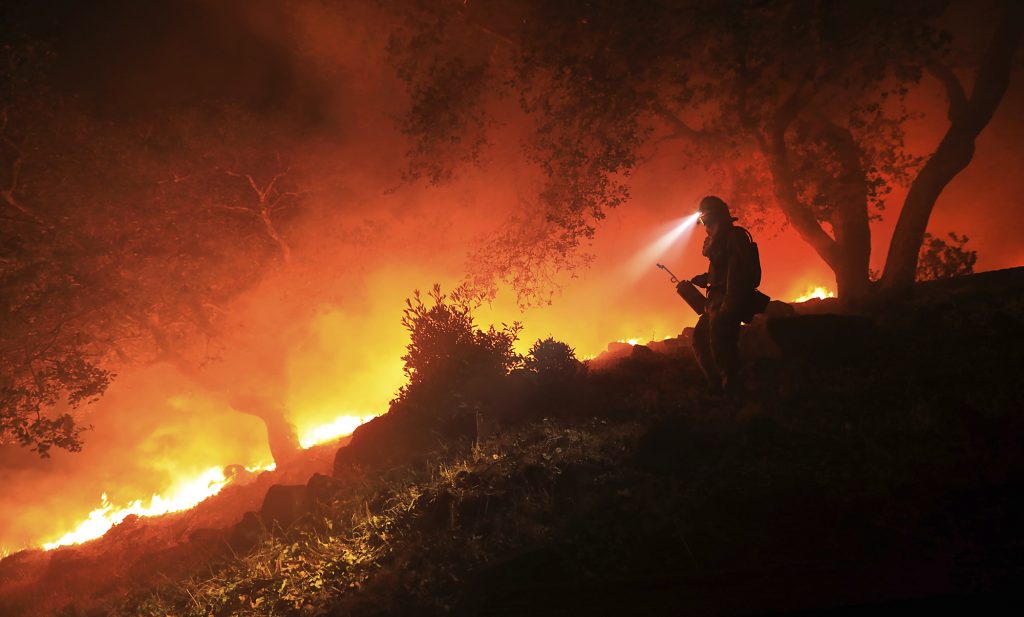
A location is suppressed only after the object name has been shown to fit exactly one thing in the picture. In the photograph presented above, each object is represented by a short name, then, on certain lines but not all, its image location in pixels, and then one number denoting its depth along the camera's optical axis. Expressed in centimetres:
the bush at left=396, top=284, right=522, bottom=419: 986
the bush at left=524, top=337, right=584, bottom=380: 986
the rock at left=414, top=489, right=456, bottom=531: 570
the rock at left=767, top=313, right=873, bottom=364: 774
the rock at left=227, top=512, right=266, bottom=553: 763
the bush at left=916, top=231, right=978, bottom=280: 1252
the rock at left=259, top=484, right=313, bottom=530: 795
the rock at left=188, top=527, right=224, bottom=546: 877
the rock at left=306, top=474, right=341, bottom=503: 816
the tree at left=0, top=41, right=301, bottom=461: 1205
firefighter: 702
